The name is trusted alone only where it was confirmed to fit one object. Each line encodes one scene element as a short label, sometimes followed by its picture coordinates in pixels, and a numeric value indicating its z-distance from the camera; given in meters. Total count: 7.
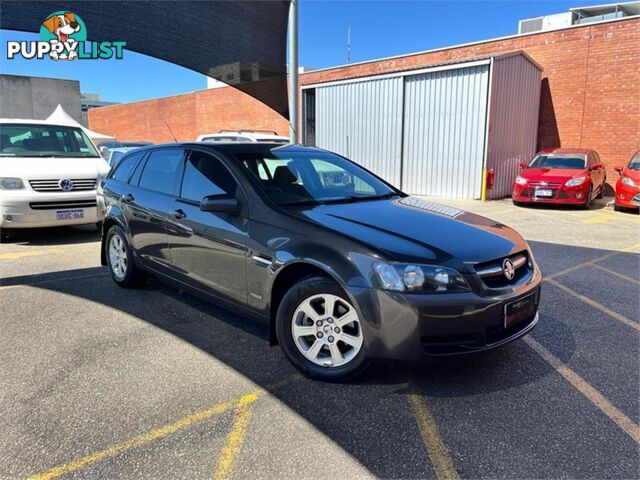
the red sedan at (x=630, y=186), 11.22
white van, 7.27
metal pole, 10.38
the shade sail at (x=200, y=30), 7.76
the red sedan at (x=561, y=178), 12.01
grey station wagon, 2.81
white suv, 13.51
